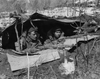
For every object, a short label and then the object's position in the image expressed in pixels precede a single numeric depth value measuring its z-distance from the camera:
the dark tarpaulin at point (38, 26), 4.23
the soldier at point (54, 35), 4.79
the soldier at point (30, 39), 4.48
